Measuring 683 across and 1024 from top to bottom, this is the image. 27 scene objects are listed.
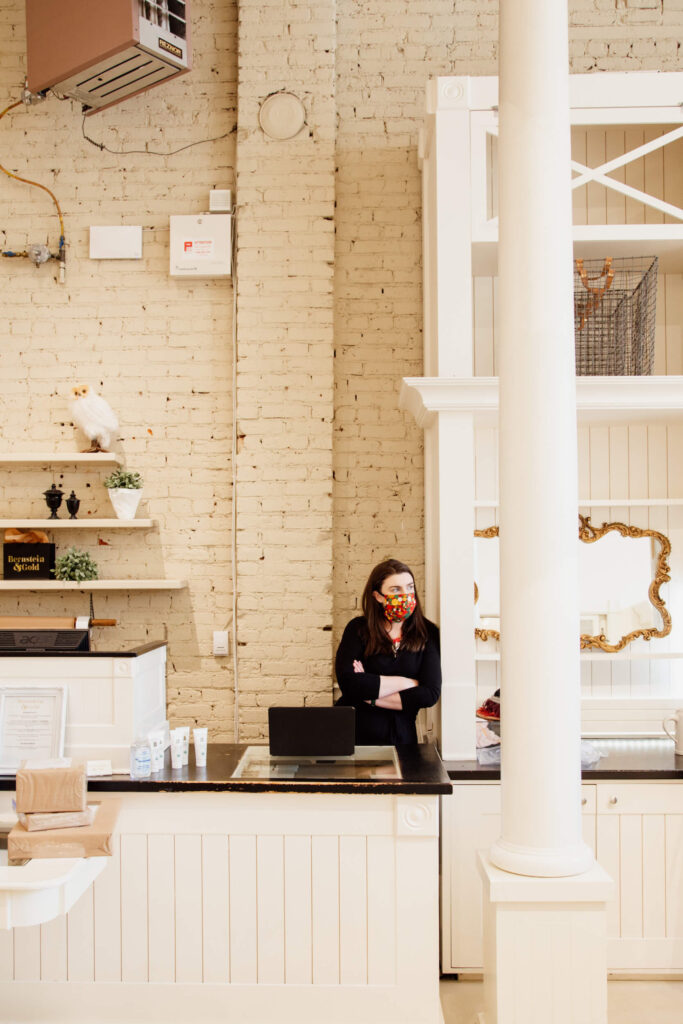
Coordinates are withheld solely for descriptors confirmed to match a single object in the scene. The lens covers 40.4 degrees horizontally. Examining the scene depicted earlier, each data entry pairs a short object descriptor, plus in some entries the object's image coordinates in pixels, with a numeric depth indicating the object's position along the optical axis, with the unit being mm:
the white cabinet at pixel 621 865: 3389
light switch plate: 4398
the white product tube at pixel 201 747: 3115
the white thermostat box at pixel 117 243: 4469
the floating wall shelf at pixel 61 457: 4285
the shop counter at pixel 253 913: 2902
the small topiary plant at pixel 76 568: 4191
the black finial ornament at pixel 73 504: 4305
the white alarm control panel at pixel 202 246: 4414
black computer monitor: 3041
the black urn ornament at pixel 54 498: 4324
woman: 3490
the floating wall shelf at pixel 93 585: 4207
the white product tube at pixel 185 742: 3107
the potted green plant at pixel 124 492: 4258
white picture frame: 3135
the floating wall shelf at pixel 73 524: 4242
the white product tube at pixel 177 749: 3105
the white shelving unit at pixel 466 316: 3541
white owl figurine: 4285
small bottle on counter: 3016
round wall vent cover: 4383
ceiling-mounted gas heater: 4020
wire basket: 3783
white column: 2578
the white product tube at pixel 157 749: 3062
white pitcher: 3684
